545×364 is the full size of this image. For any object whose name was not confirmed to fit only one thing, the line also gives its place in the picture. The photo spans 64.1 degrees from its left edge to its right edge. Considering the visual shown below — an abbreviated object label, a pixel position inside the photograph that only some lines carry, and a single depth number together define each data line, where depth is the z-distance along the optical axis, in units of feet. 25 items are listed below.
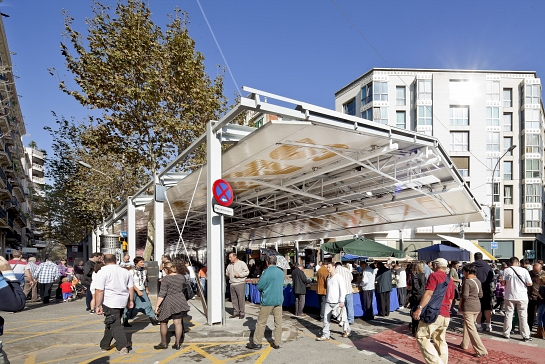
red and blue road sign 30.78
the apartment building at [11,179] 130.11
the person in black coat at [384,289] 39.06
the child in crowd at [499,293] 39.99
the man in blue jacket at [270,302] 24.90
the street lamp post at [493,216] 84.68
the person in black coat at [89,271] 39.42
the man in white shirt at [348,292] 31.44
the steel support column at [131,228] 62.75
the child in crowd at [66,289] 54.08
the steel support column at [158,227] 47.26
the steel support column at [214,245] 30.55
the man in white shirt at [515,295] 29.55
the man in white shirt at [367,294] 37.52
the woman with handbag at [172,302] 24.36
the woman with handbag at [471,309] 24.44
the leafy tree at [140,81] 56.65
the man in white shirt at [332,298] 28.26
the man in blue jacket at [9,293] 11.44
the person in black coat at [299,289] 38.75
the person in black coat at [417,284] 30.37
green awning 52.85
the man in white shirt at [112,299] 24.07
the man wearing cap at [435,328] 20.06
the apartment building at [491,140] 142.41
